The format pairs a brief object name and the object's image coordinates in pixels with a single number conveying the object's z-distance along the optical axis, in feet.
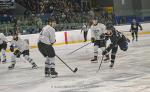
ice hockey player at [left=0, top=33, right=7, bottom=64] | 47.35
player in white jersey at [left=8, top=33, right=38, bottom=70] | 38.95
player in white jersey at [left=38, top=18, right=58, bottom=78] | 31.53
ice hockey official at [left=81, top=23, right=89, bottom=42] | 76.06
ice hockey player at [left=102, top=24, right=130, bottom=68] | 35.76
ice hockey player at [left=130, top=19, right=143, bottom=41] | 68.74
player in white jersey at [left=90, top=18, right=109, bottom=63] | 41.55
